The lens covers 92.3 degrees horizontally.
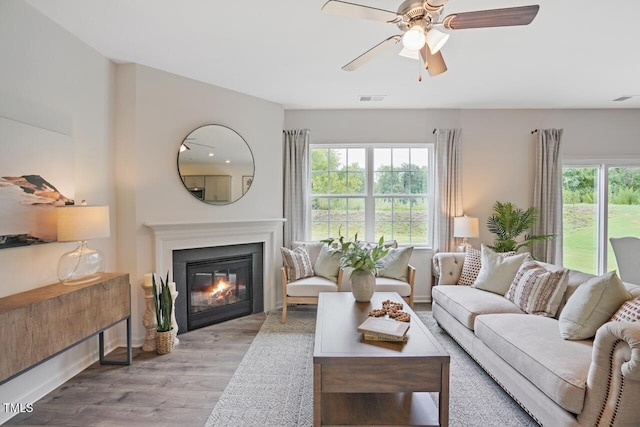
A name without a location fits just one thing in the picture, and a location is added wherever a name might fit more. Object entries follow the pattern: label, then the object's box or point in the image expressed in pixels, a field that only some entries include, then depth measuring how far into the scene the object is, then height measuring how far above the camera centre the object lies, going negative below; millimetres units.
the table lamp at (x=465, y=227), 3991 -249
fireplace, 3305 -888
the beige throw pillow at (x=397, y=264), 3740 -693
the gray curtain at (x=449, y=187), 4301 +294
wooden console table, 1659 -712
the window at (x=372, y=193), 4516 +221
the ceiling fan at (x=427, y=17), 1634 +1064
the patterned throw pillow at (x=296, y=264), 3713 -687
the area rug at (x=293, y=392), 1936 -1329
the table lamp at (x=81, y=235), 2137 -195
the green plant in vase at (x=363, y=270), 2664 -542
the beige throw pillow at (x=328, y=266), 3775 -718
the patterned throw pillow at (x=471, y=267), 3332 -647
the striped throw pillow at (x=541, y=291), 2465 -682
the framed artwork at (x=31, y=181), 1957 +186
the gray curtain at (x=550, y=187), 4270 +293
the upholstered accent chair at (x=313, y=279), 3529 -860
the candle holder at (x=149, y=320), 2887 -1066
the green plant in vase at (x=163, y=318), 2811 -1022
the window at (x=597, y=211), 4398 -42
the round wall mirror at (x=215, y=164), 3314 +500
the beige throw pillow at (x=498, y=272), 2959 -626
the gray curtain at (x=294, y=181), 4277 +375
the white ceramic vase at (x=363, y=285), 2674 -671
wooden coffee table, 1657 -929
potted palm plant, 4018 -250
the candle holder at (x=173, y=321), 2906 -1081
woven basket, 2807 -1227
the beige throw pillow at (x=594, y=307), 1910 -621
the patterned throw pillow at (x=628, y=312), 1727 -604
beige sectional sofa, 1414 -870
